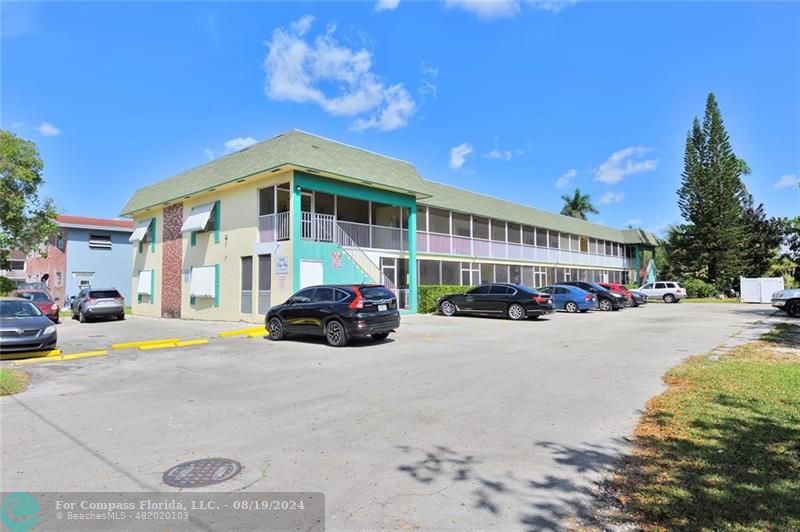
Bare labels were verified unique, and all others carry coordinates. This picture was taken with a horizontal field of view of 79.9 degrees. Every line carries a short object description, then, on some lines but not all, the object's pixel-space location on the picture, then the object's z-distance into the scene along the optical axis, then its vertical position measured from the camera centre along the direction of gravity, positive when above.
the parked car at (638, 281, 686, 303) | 36.38 -0.42
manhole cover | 4.11 -1.66
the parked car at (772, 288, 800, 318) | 20.70 -0.72
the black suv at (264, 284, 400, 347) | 12.36 -0.69
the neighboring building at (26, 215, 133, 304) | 36.84 +2.64
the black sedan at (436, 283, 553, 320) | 19.88 -0.67
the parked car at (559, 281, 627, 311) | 26.84 -0.74
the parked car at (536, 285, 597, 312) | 25.12 -0.64
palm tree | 60.10 +10.09
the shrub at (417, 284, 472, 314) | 23.86 -0.51
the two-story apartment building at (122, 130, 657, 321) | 19.03 +2.78
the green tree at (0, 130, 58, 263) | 27.20 +5.47
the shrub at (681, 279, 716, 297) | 42.12 -0.24
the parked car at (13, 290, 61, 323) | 21.56 -0.61
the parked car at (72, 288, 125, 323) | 22.86 -0.74
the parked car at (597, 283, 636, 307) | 28.70 -0.32
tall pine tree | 42.72 +7.69
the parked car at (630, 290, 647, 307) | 30.08 -0.82
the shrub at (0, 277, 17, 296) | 29.81 +0.20
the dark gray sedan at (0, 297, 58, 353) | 10.68 -0.93
